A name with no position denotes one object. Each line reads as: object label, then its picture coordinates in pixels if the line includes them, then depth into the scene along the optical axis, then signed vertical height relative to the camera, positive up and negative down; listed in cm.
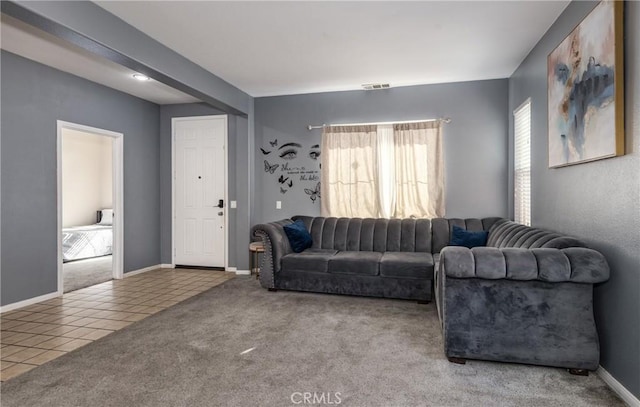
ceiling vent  477 +157
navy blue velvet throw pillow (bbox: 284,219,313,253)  448 -42
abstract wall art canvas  206 +74
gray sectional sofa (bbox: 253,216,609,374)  223 -64
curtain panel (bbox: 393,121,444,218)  471 +43
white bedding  623 -68
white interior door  563 +20
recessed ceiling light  437 +156
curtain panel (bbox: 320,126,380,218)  494 +43
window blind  385 +44
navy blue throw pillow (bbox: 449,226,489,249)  397 -39
